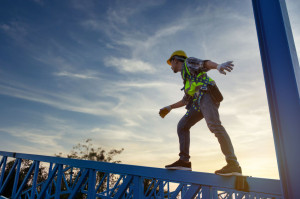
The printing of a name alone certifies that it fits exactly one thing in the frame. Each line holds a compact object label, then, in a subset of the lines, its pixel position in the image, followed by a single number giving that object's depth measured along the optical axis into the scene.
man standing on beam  2.93
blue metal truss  2.60
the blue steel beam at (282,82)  1.82
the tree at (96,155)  37.00
